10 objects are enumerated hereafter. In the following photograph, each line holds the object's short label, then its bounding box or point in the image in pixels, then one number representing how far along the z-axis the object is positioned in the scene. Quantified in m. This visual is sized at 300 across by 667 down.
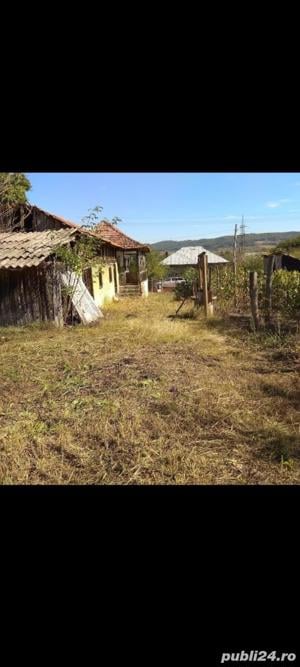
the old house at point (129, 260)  21.61
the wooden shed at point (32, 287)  11.30
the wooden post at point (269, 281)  9.20
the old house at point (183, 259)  41.53
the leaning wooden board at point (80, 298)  11.71
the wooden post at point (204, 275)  11.30
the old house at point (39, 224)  14.85
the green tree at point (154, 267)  30.06
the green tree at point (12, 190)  13.54
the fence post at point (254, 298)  8.87
